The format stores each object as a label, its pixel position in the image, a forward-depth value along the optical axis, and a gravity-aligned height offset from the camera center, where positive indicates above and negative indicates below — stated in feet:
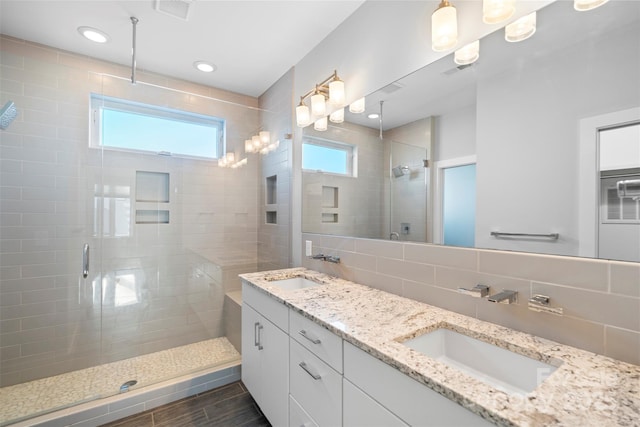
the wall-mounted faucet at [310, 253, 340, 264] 6.12 -1.03
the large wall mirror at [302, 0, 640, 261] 2.69 +0.96
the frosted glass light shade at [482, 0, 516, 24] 3.36 +2.59
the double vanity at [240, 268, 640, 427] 2.01 -1.47
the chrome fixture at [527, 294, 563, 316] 2.92 -0.98
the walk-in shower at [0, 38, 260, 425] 6.58 -0.86
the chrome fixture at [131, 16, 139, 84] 6.08 +4.22
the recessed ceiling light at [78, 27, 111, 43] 6.37 +4.31
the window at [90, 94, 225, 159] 7.45 +2.55
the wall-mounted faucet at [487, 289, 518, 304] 3.05 -0.94
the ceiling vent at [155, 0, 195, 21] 5.49 +4.31
